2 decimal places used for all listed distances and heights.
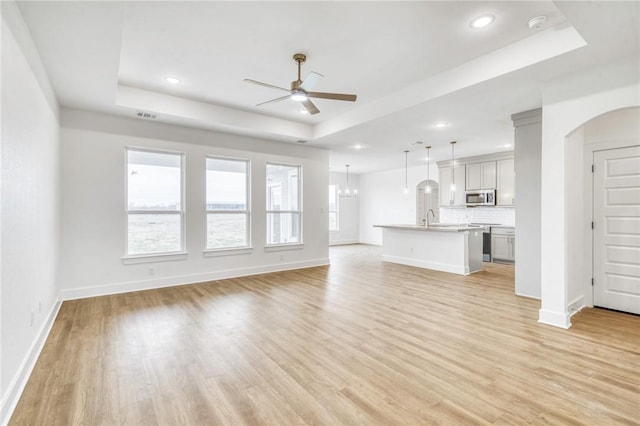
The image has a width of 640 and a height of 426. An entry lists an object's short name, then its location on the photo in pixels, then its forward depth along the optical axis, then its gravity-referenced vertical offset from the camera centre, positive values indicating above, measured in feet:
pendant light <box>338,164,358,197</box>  36.55 +2.44
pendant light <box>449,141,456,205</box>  28.55 +3.18
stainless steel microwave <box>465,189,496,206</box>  25.63 +1.19
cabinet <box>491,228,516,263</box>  23.98 -2.74
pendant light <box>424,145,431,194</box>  24.09 +5.11
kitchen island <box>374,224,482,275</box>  20.20 -2.63
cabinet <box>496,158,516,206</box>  24.71 +2.35
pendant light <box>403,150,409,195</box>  29.68 +4.16
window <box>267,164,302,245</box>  21.76 +0.64
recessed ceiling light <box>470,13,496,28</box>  9.10 +5.87
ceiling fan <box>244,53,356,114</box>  11.04 +4.47
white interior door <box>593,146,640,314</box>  12.06 -0.79
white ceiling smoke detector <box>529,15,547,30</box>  9.07 +5.75
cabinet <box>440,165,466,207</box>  28.07 +2.26
